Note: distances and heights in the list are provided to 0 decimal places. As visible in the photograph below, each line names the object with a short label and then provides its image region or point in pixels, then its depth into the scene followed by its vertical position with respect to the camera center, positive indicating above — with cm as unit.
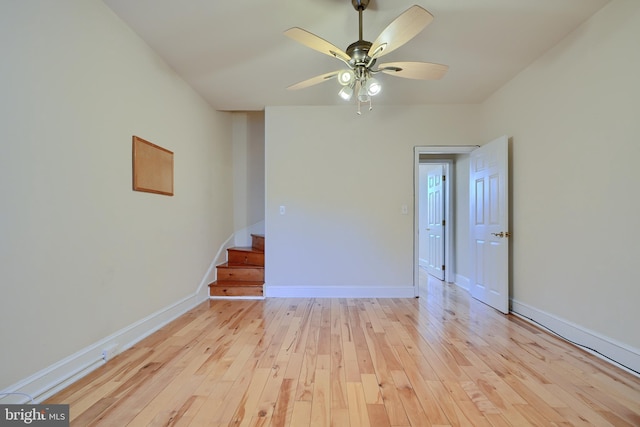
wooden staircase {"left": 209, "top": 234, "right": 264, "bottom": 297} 383 -84
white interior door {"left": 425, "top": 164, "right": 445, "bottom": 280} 502 -15
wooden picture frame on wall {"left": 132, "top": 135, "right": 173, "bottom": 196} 244 +42
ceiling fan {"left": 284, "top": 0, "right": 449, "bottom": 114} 175 +113
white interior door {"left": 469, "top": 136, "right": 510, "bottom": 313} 315 -11
